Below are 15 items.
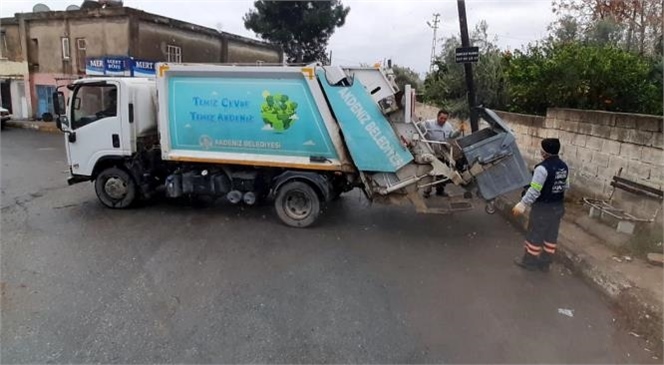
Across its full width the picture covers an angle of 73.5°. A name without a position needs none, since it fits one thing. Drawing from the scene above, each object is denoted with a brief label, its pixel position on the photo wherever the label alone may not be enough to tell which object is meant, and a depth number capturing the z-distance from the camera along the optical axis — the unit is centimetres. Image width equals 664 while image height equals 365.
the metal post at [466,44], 714
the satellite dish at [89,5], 1905
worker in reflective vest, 455
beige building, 1788
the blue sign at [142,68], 1750
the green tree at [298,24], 2661
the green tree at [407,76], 1920
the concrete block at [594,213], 579
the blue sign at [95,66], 1791
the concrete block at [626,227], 514
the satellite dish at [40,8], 2137
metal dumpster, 532
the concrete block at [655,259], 451
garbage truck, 561
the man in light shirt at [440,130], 670
